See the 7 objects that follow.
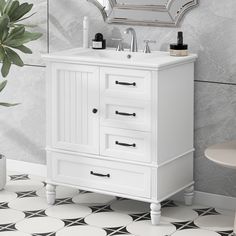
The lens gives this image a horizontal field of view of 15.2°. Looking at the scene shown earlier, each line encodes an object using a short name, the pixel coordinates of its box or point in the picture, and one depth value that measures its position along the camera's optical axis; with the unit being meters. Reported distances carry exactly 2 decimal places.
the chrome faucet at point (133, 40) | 5.29
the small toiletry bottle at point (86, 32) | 5.46
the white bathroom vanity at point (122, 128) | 4.83
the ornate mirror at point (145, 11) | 5.15
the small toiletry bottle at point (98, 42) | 5.40
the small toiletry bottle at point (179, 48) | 5.05
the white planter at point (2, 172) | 5.61
